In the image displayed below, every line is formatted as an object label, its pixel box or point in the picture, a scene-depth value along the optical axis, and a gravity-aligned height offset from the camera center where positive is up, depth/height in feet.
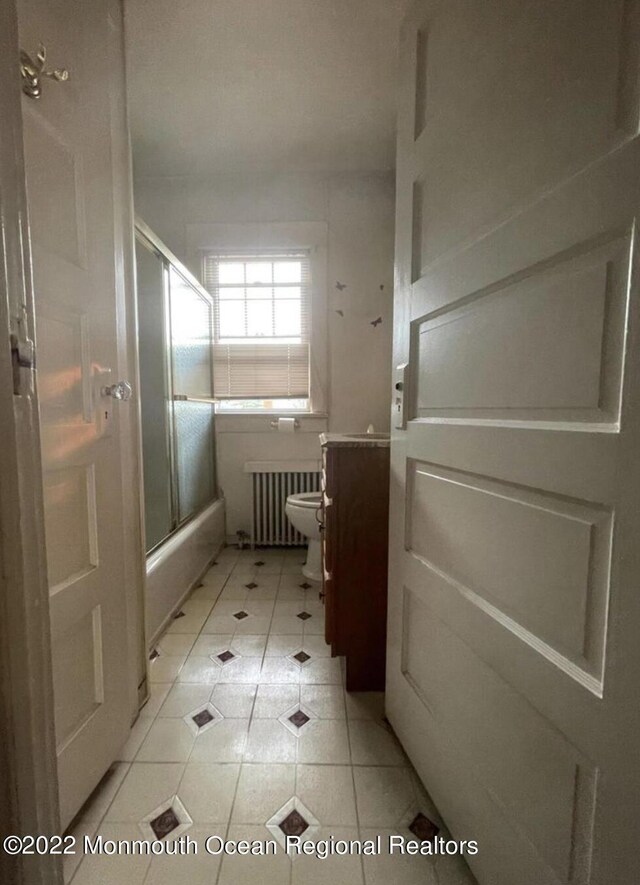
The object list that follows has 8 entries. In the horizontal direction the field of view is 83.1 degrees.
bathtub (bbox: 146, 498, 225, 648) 5.07 -2.54
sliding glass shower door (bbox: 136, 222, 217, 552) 5.76 +0.45
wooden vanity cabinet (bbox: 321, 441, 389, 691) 4.02 -1.60
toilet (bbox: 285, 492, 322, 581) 6.59 -2.03
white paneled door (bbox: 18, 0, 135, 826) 2.52 +0.28
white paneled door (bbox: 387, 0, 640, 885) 1.48 -0.07
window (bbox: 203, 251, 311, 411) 8.43 +2.04
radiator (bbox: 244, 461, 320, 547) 8.45 -2.01
